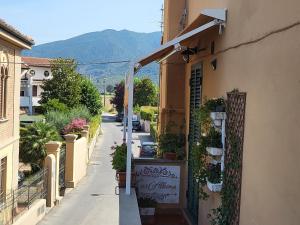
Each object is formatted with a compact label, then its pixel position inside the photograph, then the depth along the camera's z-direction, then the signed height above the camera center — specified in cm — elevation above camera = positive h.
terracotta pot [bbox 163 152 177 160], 1142 -136
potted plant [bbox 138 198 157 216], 1011 -222
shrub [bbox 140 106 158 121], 5859 -226
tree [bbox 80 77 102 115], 5541 -41
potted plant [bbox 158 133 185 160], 1145 -115
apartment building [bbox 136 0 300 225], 452 +7
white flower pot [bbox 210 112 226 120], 712 -26
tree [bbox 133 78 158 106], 8506 +25
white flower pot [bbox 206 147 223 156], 714 -77
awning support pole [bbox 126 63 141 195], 822 -50
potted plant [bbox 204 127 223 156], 716 -67
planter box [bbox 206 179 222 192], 710 -127
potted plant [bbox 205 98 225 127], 713 -18
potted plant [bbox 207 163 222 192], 713 -116
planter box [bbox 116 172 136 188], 925 -155
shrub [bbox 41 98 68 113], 4642 -128
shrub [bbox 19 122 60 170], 2347 -240
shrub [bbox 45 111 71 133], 3347 -181
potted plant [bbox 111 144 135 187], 927 -129
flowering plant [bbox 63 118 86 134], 2995 -204
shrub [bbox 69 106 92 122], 3663 -159
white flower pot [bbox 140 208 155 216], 1010 -232
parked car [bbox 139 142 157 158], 2159 -253
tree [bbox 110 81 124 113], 8469 -37
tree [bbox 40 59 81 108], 5191 +88
